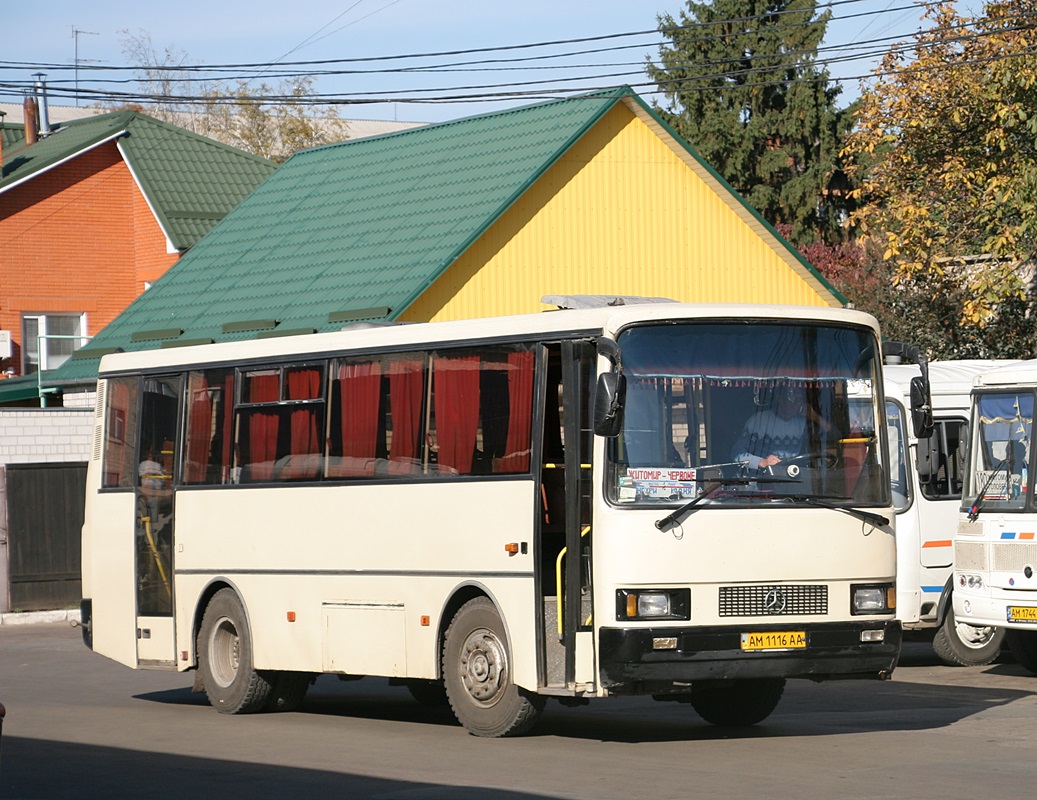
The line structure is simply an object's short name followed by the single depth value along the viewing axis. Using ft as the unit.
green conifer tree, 188.44
